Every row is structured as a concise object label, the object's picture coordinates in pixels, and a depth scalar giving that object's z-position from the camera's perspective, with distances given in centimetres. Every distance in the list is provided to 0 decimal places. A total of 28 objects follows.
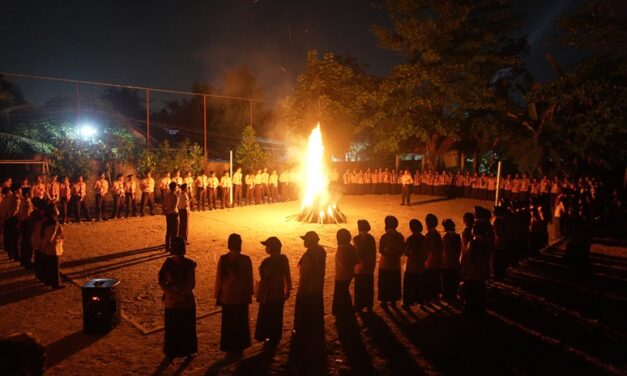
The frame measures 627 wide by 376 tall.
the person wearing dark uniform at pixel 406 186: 2217
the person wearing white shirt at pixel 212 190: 2067
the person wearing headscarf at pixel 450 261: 786
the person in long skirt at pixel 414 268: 762
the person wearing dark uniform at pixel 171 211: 1187
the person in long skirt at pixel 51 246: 838
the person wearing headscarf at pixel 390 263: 753
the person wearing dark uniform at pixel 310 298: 632
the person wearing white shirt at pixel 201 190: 2030
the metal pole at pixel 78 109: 1955
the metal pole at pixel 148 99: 2225
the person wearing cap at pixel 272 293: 596
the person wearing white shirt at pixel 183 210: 1211
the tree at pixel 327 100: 3044
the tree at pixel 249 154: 2492
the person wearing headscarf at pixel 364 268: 732
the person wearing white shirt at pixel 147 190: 1852
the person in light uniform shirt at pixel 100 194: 1689
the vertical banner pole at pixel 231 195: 2118
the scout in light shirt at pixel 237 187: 2200
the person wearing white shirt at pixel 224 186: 2114
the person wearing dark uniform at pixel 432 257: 777
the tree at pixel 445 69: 2550
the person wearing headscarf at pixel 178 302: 548
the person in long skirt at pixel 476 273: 724
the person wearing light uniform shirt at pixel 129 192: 1794
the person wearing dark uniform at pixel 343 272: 696
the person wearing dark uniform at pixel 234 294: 573
